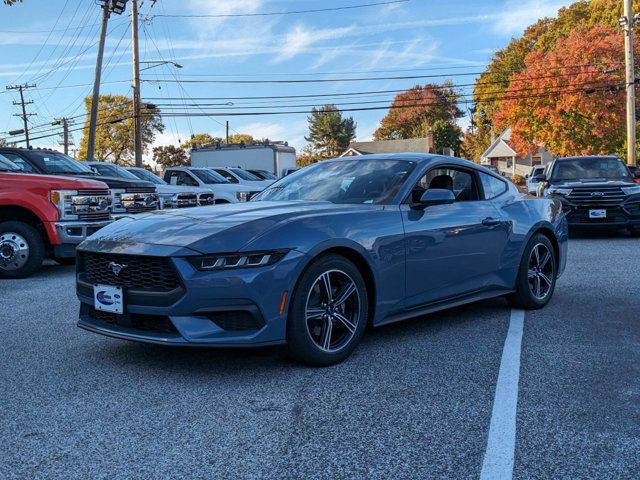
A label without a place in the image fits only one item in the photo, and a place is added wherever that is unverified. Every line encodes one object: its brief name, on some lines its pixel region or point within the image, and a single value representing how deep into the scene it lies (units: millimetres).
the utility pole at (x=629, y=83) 26250
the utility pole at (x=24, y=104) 67312
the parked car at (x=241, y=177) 19705
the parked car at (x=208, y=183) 17594
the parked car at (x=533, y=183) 23194
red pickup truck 8609
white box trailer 30250
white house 66250
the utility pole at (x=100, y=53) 24762
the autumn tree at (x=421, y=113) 101375
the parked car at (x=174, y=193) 14227
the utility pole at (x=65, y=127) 65125
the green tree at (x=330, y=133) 110062
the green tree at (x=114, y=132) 74500
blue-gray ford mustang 3889
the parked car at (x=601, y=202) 12023
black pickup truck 10008
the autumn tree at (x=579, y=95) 38500
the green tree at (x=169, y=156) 100562
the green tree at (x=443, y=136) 94562
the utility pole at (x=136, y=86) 30625
